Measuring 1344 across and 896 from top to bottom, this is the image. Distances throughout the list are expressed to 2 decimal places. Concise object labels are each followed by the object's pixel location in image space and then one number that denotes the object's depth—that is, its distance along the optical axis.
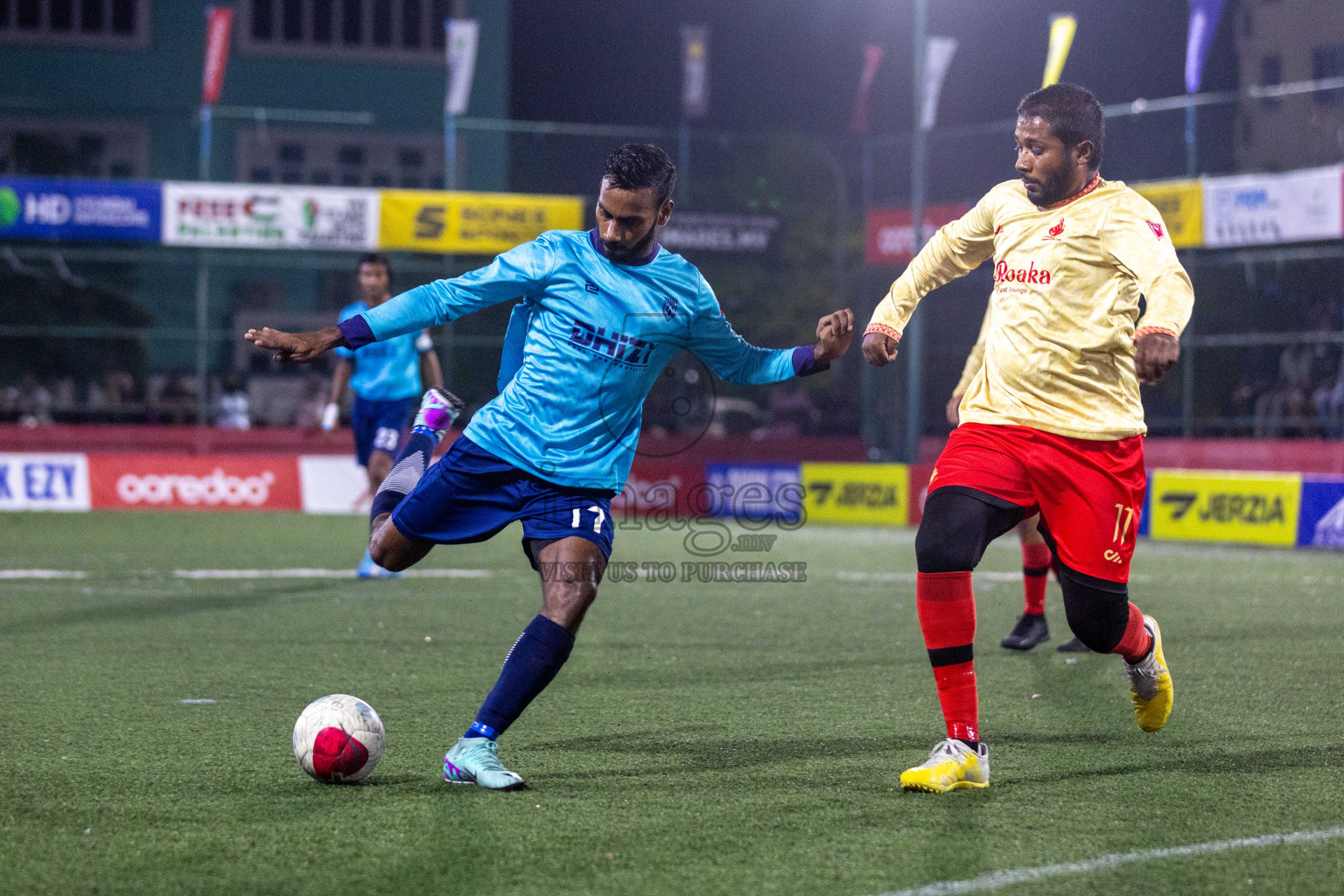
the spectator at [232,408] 25.03
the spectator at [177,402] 24.45
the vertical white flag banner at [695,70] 31.23
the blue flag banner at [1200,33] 22.25
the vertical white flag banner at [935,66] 28.11
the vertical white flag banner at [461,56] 27.55
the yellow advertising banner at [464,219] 25.56
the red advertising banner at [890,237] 28.66
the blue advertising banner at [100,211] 24.98
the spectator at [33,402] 24.52
